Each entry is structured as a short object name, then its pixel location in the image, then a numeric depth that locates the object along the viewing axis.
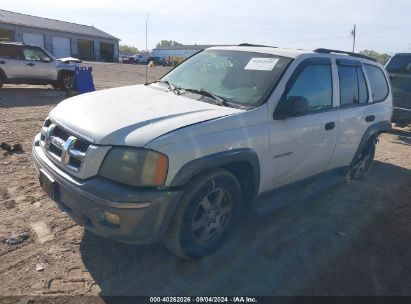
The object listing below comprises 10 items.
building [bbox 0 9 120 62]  42.25
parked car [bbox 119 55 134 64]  57.24
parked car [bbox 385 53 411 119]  9.21
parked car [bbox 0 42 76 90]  13.70
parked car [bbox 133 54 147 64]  57.91
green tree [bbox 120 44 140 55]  122.53
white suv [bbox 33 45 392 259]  2.72
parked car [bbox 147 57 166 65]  59.88
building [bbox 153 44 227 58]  86.01
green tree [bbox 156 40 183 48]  155.51
